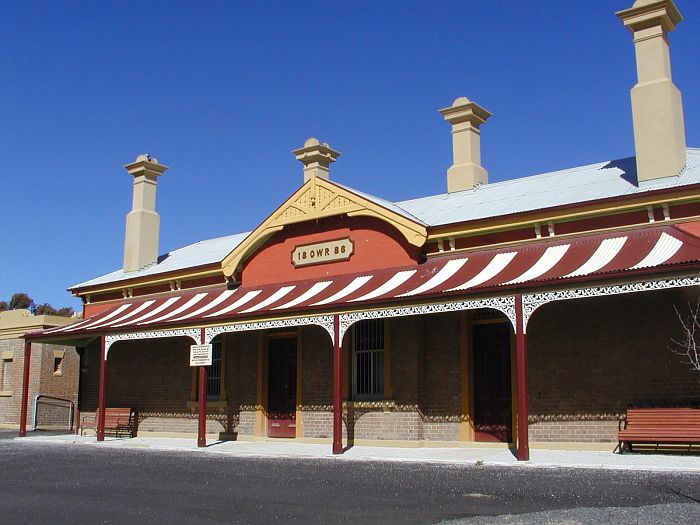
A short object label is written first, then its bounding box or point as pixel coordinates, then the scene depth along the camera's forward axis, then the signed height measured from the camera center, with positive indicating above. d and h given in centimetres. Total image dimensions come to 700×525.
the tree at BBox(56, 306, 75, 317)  5722 +617
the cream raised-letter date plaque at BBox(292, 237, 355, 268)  1786 +321
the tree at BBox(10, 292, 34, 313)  6319 +746
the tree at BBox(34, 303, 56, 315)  5853 +649
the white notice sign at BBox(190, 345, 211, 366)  1688 +89
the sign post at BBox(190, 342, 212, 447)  1692 +51
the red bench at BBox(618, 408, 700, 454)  1230 -42
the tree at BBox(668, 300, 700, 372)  1289 +98
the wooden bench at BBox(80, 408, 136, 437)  2088 -58
